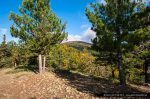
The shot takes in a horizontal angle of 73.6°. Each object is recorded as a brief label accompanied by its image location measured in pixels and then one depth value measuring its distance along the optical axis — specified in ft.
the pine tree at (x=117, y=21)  32.78
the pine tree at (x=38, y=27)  37.59
